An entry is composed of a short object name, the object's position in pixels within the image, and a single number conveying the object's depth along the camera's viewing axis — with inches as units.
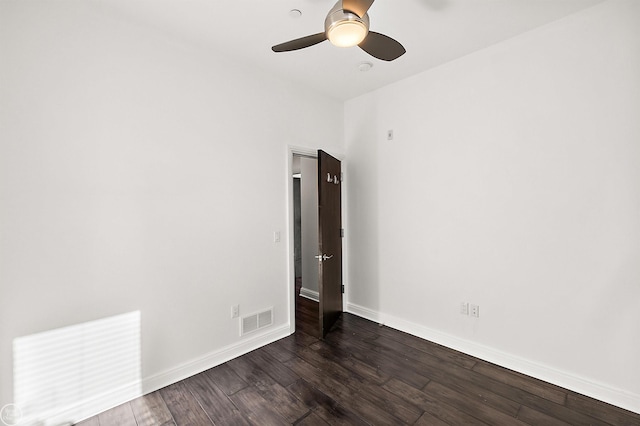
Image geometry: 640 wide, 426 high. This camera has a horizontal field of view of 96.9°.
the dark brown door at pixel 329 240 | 128.3
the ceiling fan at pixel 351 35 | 61.9
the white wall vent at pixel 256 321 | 113.2
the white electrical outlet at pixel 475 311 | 109.7
